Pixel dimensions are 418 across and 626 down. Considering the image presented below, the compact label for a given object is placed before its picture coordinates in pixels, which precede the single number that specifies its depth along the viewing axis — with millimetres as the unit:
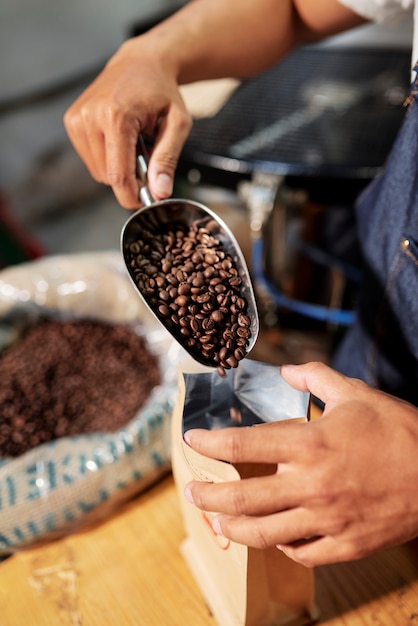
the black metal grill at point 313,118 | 1516
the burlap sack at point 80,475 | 929
